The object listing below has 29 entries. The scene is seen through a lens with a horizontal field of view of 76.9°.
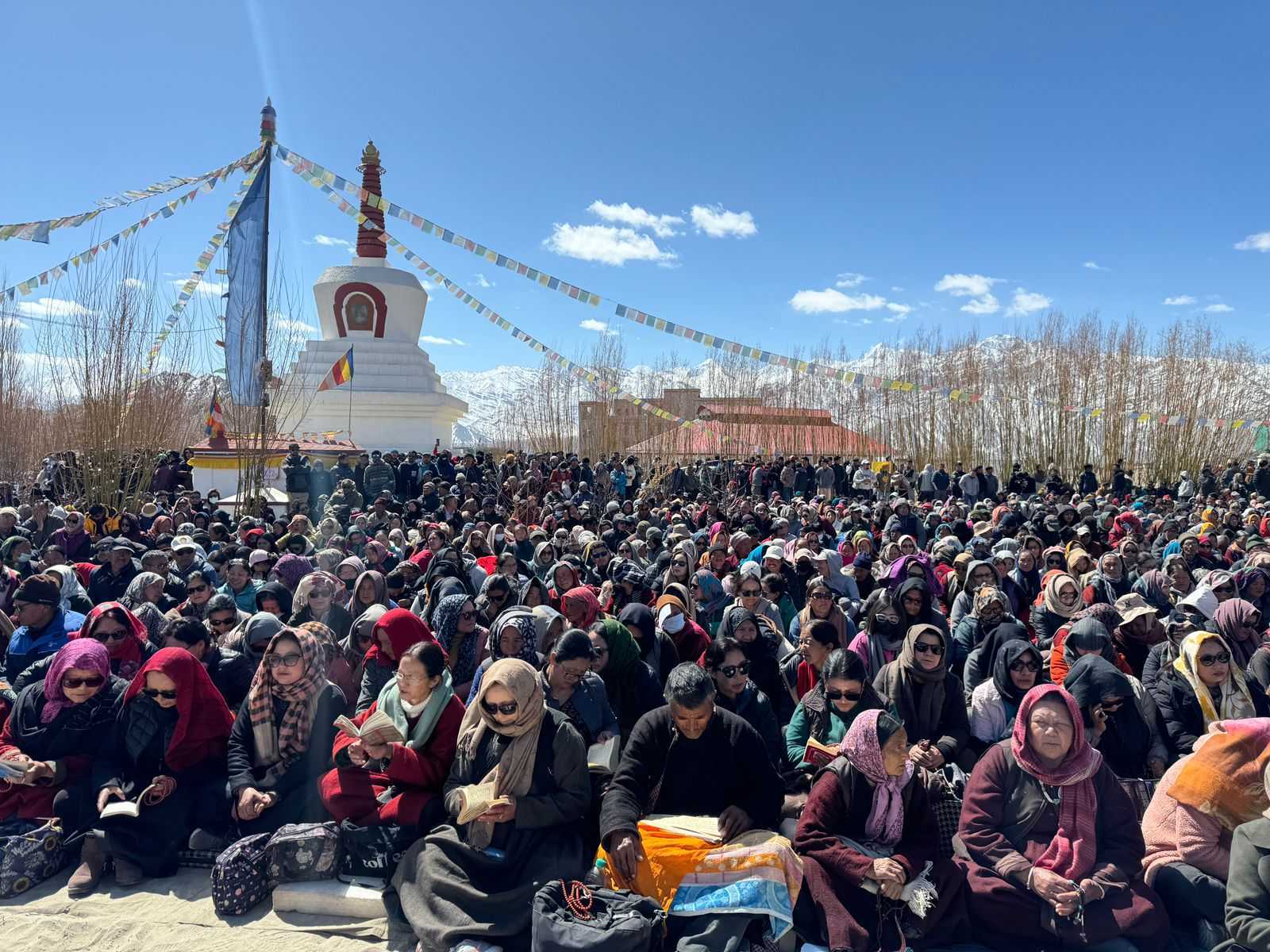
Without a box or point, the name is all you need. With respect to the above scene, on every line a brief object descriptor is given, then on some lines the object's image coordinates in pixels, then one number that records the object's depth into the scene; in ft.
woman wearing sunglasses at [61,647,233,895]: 12.07
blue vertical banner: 39.29
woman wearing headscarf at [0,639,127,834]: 12.40
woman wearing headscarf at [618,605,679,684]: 16.35
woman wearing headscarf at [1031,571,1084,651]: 18.25
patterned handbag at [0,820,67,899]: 11.72
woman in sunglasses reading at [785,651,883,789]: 12.14
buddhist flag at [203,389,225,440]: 50.16
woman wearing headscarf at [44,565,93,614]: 19.31
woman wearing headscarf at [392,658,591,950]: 10.29
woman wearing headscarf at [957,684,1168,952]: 9.80
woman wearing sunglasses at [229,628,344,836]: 12.44
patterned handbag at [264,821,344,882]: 11.64
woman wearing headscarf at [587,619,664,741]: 14.90
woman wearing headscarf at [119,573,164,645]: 18.79
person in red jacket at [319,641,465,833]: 11.84
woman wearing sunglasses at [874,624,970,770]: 13.41
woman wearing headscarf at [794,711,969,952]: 9.81
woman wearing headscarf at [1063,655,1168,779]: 12.54
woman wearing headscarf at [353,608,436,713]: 14.48
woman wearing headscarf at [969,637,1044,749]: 13.15
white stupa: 78.64
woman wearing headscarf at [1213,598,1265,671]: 15.83
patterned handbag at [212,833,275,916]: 11.25
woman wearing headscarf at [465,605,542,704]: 14.39
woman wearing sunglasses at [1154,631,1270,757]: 13.12
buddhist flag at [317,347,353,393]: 56.08
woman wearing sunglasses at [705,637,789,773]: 13.25
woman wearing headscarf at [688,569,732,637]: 20.94
